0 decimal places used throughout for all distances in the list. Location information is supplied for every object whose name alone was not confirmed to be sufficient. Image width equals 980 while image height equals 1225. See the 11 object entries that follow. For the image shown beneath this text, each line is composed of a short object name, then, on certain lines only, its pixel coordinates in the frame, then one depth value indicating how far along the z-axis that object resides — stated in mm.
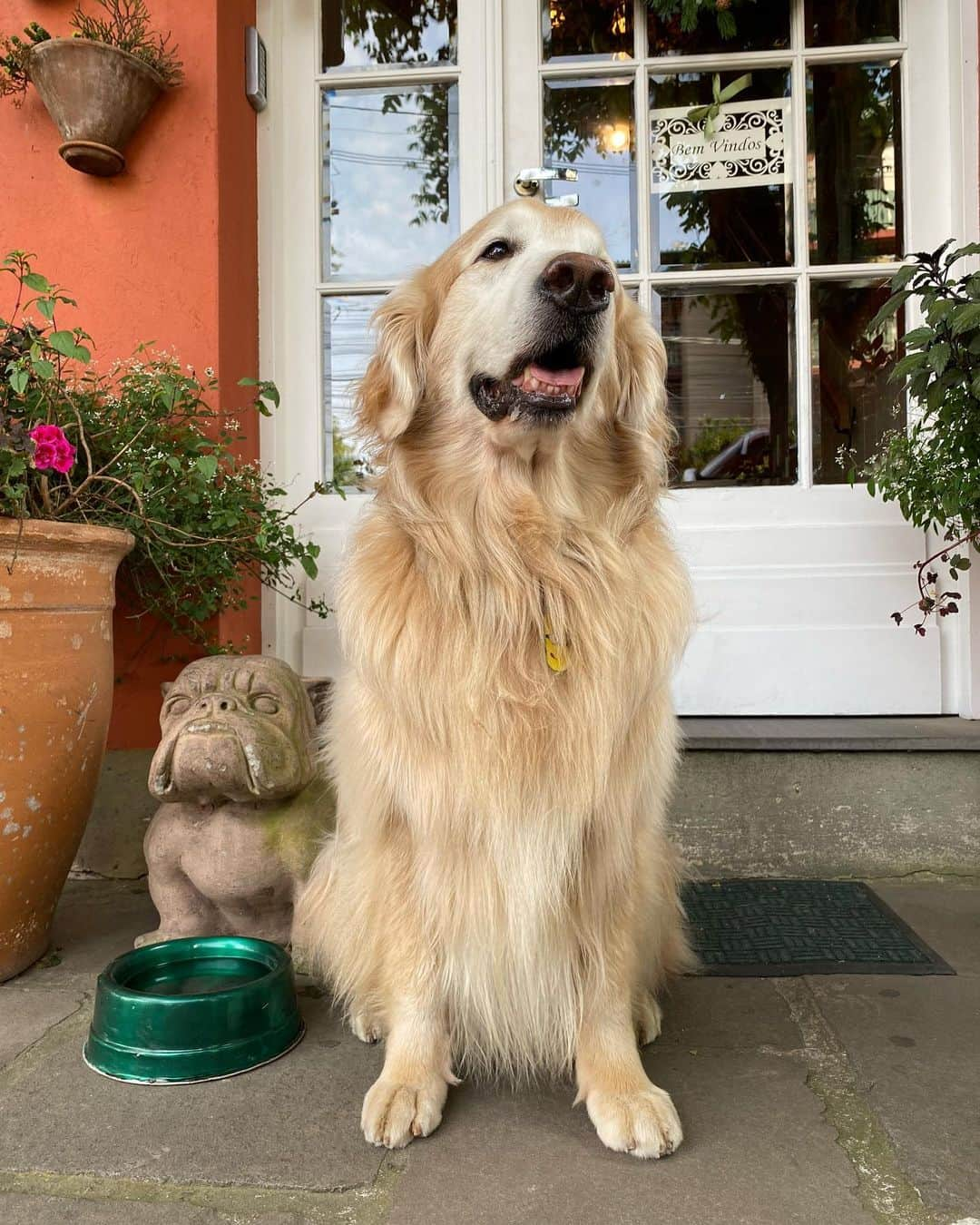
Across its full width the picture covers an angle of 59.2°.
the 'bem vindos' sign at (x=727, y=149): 2910
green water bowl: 1426
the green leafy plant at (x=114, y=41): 2459
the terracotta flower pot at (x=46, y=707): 1744
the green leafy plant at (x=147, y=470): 1801
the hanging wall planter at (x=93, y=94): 2389
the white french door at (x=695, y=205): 2805
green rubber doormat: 1878
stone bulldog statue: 1798
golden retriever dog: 1386
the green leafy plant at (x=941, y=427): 1998
